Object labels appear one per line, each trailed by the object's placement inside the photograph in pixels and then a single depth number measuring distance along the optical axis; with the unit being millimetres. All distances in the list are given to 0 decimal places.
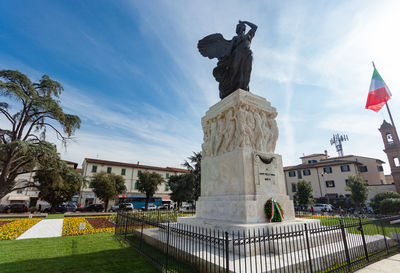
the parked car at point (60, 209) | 31053
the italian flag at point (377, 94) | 16208
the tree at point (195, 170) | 28641
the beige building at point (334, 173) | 35844
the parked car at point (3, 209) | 29047
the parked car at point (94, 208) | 33125
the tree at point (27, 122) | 16578
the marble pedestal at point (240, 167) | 6688
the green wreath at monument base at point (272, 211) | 6473
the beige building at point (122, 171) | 40781
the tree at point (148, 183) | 34844
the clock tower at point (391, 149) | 29188
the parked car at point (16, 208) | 29453
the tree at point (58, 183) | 18784
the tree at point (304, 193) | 30312
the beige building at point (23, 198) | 39000
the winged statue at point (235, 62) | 9117
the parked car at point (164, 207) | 39862
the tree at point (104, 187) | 29141
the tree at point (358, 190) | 24827
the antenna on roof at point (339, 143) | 54838
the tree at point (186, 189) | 28859
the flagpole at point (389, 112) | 16366
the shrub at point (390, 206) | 15188
